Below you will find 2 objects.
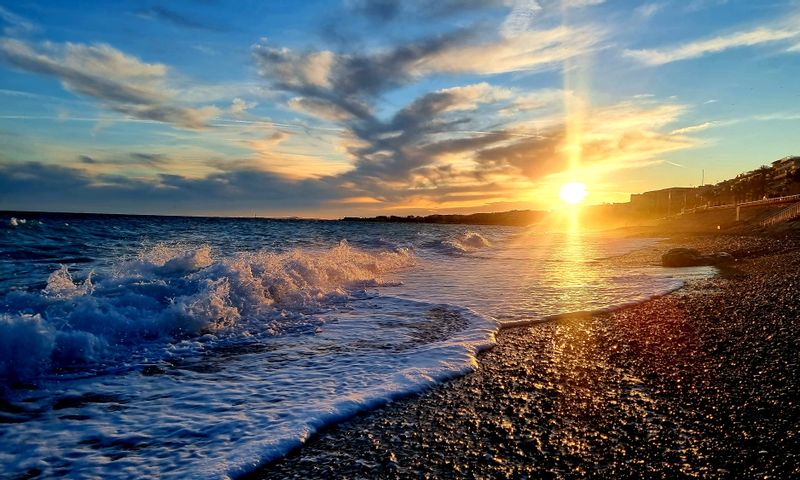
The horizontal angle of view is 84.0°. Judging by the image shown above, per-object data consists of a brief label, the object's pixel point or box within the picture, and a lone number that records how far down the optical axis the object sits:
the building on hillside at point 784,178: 63.44
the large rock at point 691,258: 19.50
